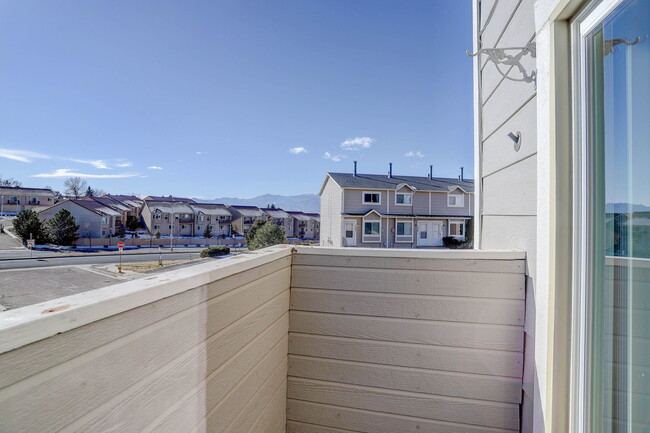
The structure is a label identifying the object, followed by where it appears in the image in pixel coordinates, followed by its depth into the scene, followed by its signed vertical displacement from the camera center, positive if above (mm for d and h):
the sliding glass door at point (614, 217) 659 +25
